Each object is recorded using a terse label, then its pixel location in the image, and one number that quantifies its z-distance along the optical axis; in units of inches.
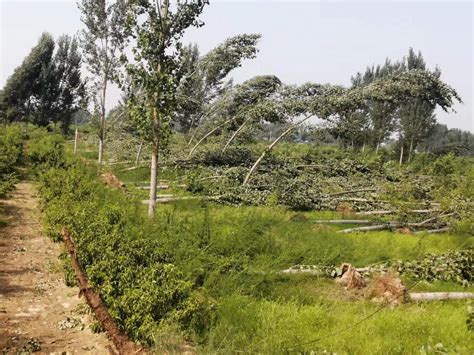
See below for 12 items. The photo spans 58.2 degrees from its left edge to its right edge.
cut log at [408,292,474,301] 302.8
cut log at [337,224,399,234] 468.4
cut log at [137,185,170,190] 647.8
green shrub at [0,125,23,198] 498.9
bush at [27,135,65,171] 683.0
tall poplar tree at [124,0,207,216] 408.2
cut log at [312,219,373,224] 502.2
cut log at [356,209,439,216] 564.6
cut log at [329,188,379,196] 638.0
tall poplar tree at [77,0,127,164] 850.8
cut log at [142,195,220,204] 539.8
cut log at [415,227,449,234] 509.4
